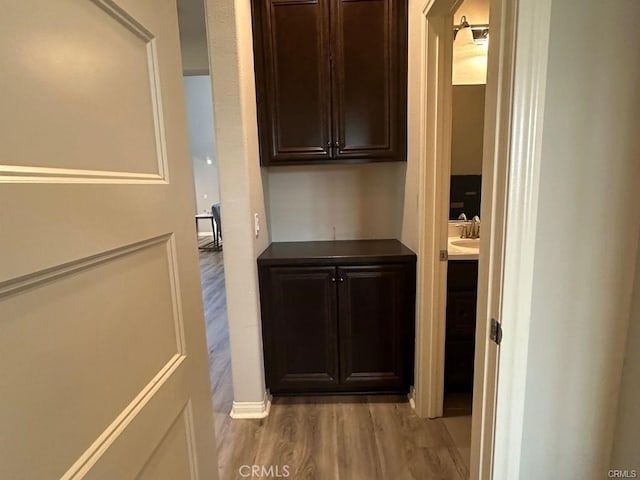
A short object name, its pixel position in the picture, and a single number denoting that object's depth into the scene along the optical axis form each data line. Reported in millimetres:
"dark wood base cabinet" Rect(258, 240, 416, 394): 2057
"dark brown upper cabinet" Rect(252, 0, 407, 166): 2031
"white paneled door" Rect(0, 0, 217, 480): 412
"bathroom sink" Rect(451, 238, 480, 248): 2315
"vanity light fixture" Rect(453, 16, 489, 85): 2273
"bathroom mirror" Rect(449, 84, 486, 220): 2326
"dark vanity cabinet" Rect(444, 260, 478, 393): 2004
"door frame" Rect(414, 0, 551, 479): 803
